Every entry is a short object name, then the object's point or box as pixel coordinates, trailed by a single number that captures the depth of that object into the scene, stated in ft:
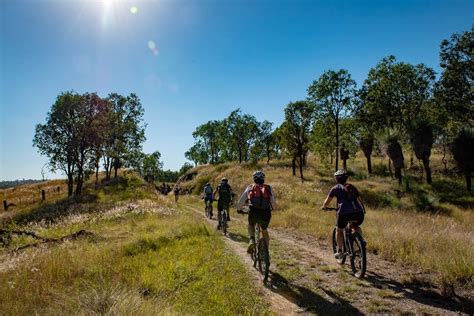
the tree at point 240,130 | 254.88
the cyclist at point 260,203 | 27.22
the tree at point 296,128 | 132.36
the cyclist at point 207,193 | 71.51
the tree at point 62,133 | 129.18
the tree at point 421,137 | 114.62
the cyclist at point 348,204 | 26.73
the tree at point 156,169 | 375.76
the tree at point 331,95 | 118.21
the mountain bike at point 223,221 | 51.11
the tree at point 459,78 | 110.32
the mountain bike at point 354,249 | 25.81
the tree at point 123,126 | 144.25
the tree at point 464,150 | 103.76
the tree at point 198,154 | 337.11
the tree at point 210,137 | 321.73
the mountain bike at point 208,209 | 74.87
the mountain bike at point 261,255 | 26.37
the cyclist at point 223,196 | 52.49
